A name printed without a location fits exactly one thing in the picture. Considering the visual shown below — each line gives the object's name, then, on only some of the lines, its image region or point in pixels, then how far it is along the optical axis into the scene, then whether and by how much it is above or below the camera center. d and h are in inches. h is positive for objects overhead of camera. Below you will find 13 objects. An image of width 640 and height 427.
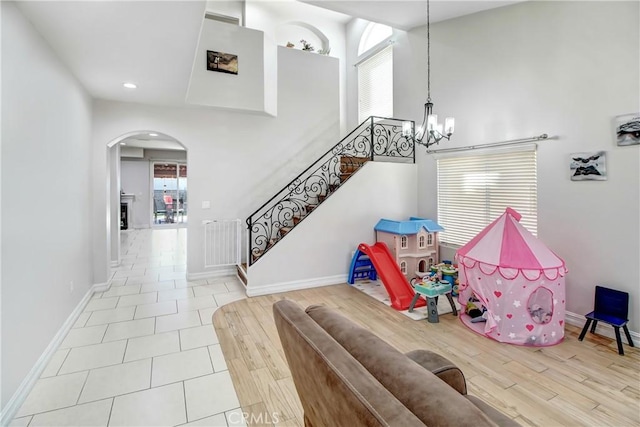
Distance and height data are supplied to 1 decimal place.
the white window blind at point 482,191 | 162.9 +9.6
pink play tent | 123.0 -32.7
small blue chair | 120.2 -42.9
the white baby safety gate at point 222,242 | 216.4 -24.0
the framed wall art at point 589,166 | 132.0 +17.8
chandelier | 150.4 +40.8
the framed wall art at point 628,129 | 122.3 +31.1
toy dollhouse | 193.3 -23.2
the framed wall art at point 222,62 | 195.5 +95.4
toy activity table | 145.8 -40.4
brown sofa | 33.8 -22.2
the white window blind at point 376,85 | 262.8 +109.8
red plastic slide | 166.6 -39.2
